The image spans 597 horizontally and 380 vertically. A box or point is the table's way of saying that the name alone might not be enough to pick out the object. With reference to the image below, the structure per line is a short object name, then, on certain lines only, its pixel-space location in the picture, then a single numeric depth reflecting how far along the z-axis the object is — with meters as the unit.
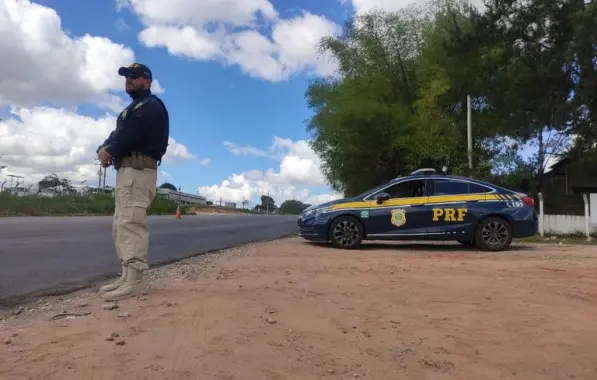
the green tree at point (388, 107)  22.77
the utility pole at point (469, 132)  20.42
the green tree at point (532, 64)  16.48
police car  11.20
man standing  4.89
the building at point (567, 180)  20.49
